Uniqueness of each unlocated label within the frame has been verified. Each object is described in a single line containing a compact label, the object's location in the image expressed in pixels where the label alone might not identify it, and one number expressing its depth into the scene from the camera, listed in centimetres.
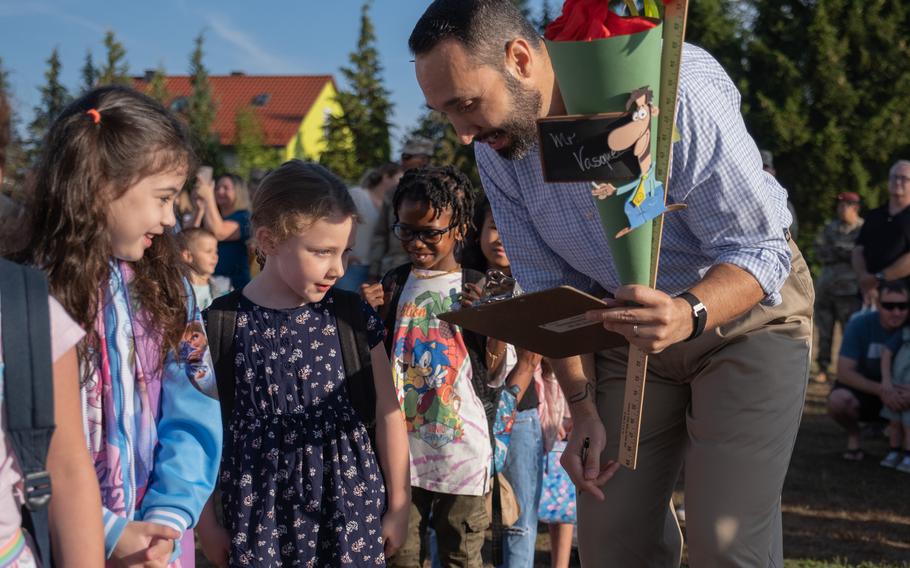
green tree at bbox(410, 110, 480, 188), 2061
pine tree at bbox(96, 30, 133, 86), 2877
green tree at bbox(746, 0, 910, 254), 2302
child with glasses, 402
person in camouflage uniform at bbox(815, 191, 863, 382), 1149
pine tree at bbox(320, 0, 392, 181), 2592
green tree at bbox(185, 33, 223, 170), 3335
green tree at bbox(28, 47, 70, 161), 2992
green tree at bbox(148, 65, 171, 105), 3022
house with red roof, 5306
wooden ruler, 233
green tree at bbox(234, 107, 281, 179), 3325
